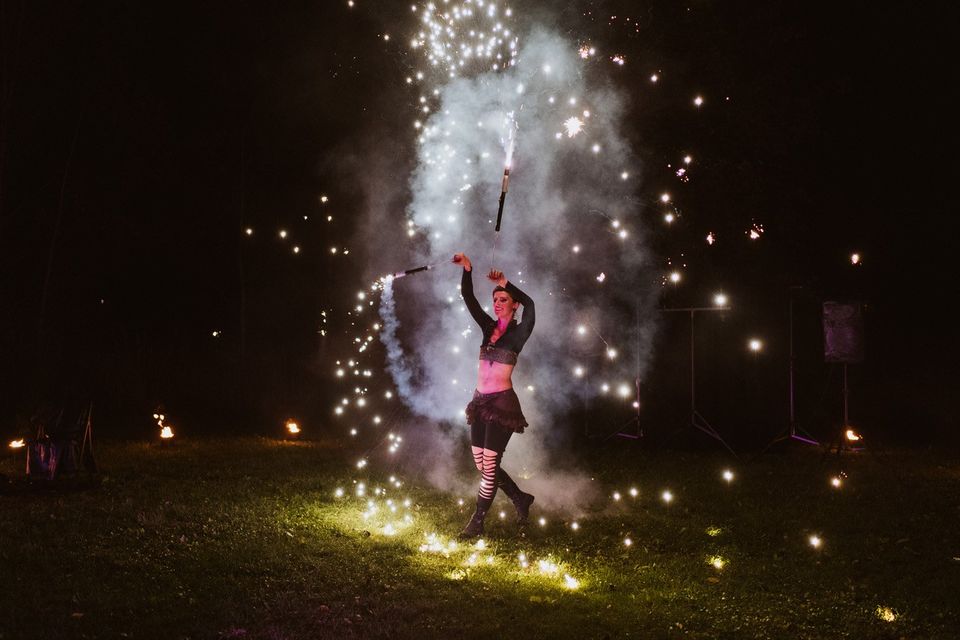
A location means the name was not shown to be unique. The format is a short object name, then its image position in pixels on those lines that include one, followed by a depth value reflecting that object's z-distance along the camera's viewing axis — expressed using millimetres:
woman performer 7215
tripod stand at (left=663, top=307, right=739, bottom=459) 12398
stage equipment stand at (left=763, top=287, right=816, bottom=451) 12631
